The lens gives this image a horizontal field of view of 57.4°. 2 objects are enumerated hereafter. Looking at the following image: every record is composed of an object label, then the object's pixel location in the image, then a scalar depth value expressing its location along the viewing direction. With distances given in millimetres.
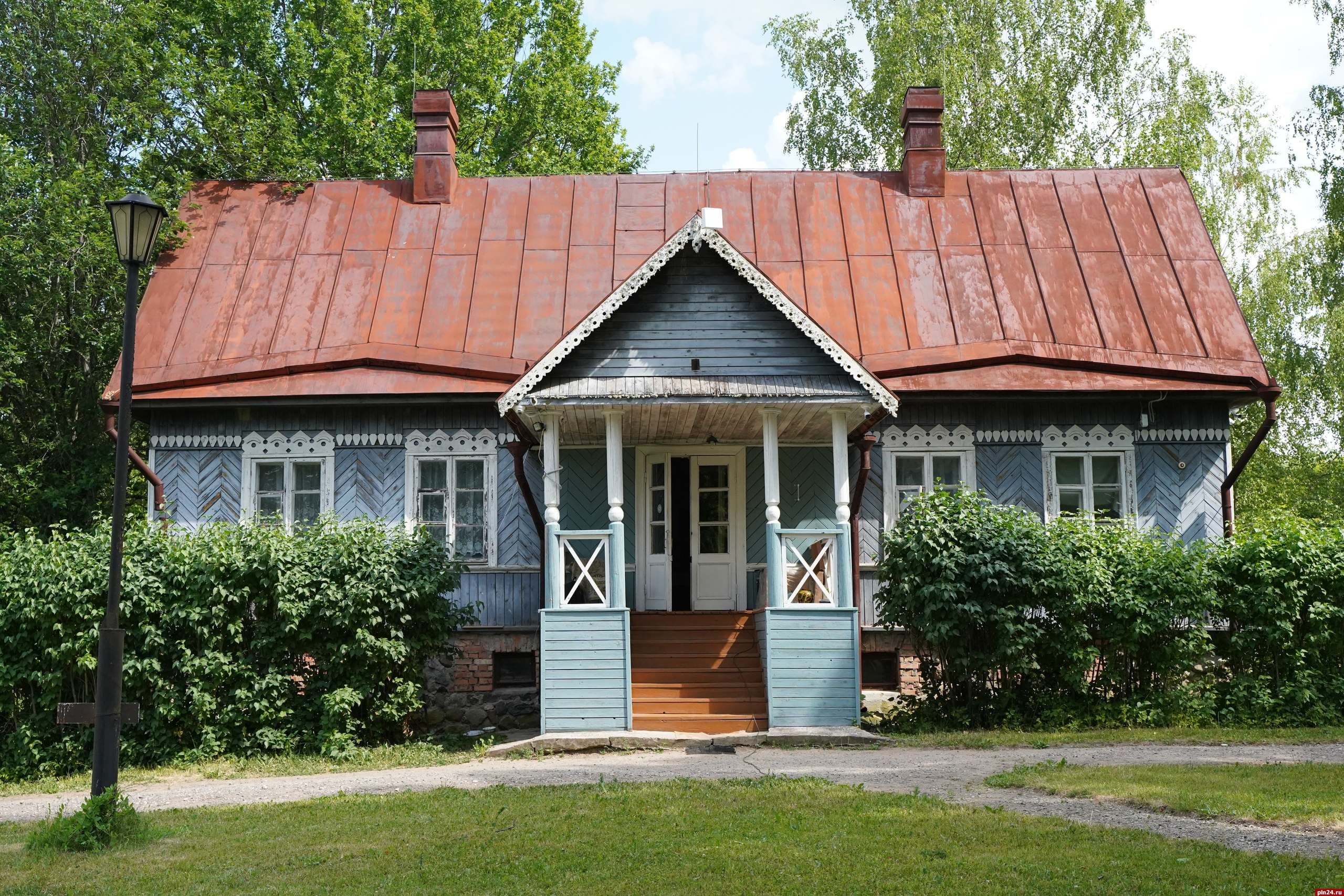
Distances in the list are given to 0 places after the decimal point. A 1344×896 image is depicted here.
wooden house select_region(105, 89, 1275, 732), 13477
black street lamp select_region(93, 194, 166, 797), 8586
